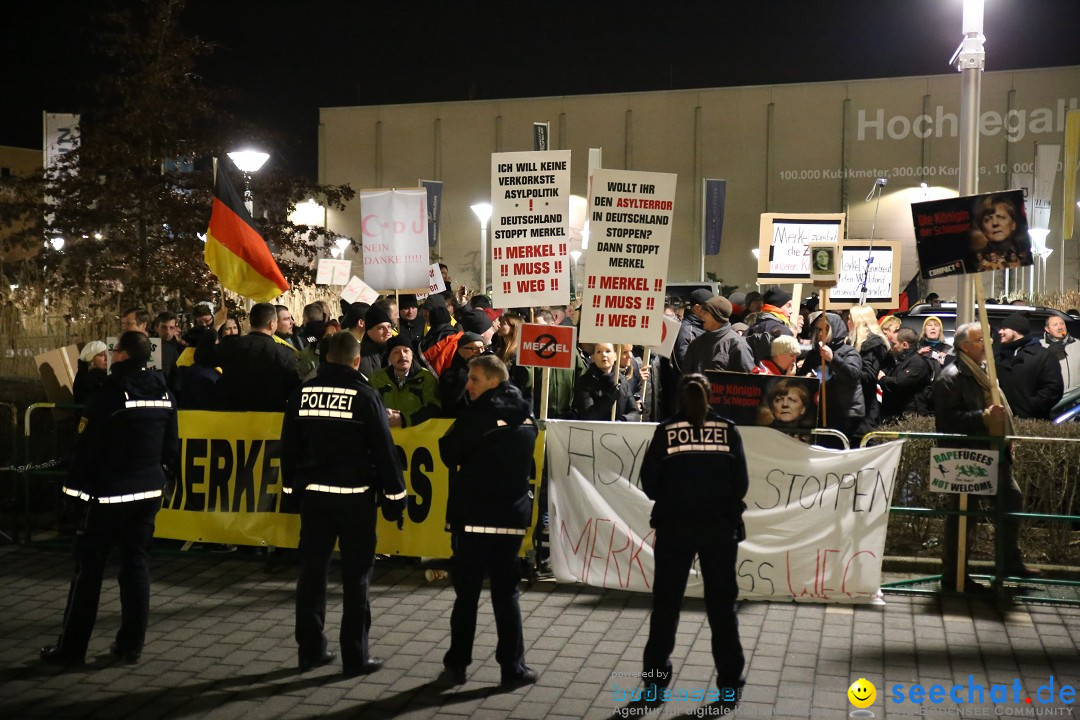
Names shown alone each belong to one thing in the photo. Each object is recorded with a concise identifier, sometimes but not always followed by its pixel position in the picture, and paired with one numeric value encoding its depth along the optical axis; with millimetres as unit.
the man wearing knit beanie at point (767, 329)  10867
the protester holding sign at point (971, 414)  7934
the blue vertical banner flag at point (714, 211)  39588
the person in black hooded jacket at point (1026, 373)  10656
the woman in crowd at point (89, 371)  9859
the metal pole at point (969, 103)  10227
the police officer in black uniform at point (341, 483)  6328
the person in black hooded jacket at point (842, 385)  9641
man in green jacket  8680
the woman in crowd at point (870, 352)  10023
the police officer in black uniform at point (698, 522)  5824
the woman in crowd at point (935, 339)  12273
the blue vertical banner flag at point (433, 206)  31641
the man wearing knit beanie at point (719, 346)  9867
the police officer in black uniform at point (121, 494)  6488
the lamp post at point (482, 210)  36700
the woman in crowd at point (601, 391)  9180
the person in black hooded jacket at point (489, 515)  6172
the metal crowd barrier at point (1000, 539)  7840
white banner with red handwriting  7766
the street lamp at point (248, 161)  16297
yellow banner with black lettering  8508
